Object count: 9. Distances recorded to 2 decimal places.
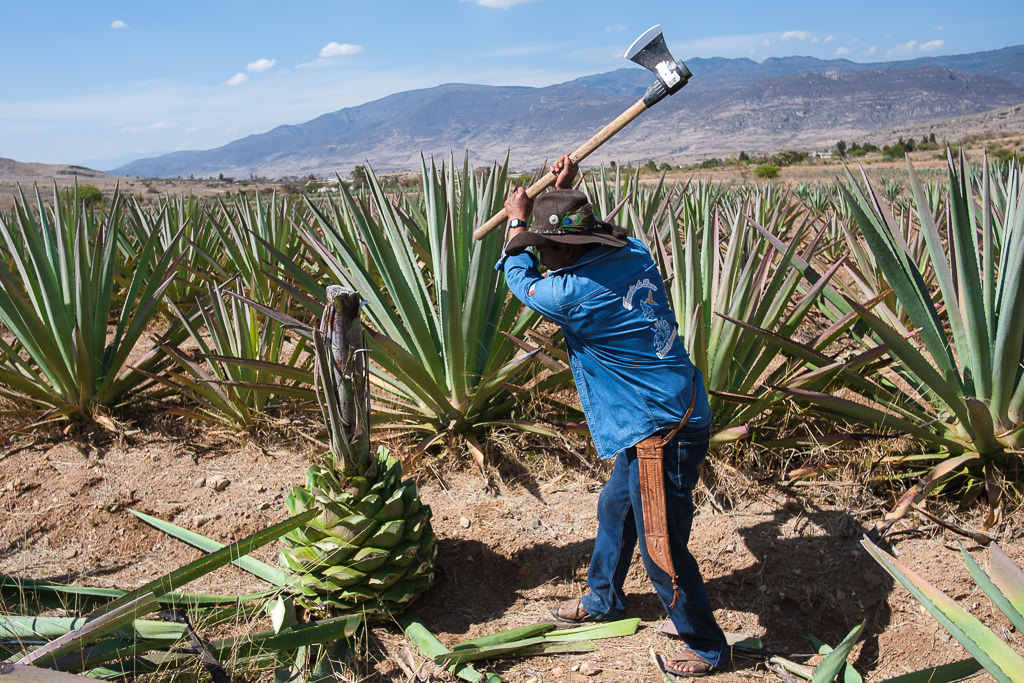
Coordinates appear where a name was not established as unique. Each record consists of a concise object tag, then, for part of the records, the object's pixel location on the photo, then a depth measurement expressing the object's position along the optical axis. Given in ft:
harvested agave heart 7.15
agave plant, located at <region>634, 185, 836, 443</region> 9.59
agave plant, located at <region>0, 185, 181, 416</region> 11.20
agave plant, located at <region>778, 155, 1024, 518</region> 8.42
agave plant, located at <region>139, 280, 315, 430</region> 11.32
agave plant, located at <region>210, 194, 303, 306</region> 14.99
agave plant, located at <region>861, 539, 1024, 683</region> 4.20
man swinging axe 6.61
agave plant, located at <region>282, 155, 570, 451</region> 9.91
